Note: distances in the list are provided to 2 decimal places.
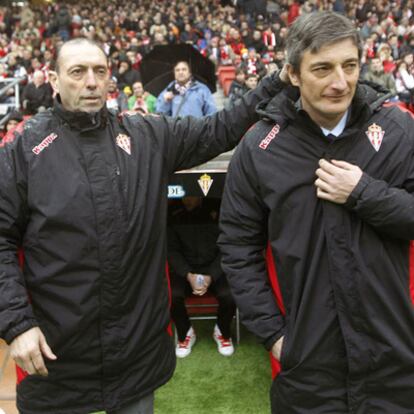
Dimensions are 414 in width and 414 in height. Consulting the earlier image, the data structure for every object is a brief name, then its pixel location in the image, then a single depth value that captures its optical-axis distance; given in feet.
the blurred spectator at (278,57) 46.75
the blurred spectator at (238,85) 34.73
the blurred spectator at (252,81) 31.91
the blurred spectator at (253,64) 44.52
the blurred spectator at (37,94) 39.58
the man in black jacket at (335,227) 5.96
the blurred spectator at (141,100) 31.58
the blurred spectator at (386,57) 43.98
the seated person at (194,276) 14.25
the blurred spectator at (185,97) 22.71
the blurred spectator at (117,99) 37.45
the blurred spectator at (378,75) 40.11
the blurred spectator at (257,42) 60.85
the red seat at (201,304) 15.34
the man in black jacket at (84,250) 6.84
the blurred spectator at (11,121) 23.96
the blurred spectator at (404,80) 39.46
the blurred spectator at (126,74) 48.19
